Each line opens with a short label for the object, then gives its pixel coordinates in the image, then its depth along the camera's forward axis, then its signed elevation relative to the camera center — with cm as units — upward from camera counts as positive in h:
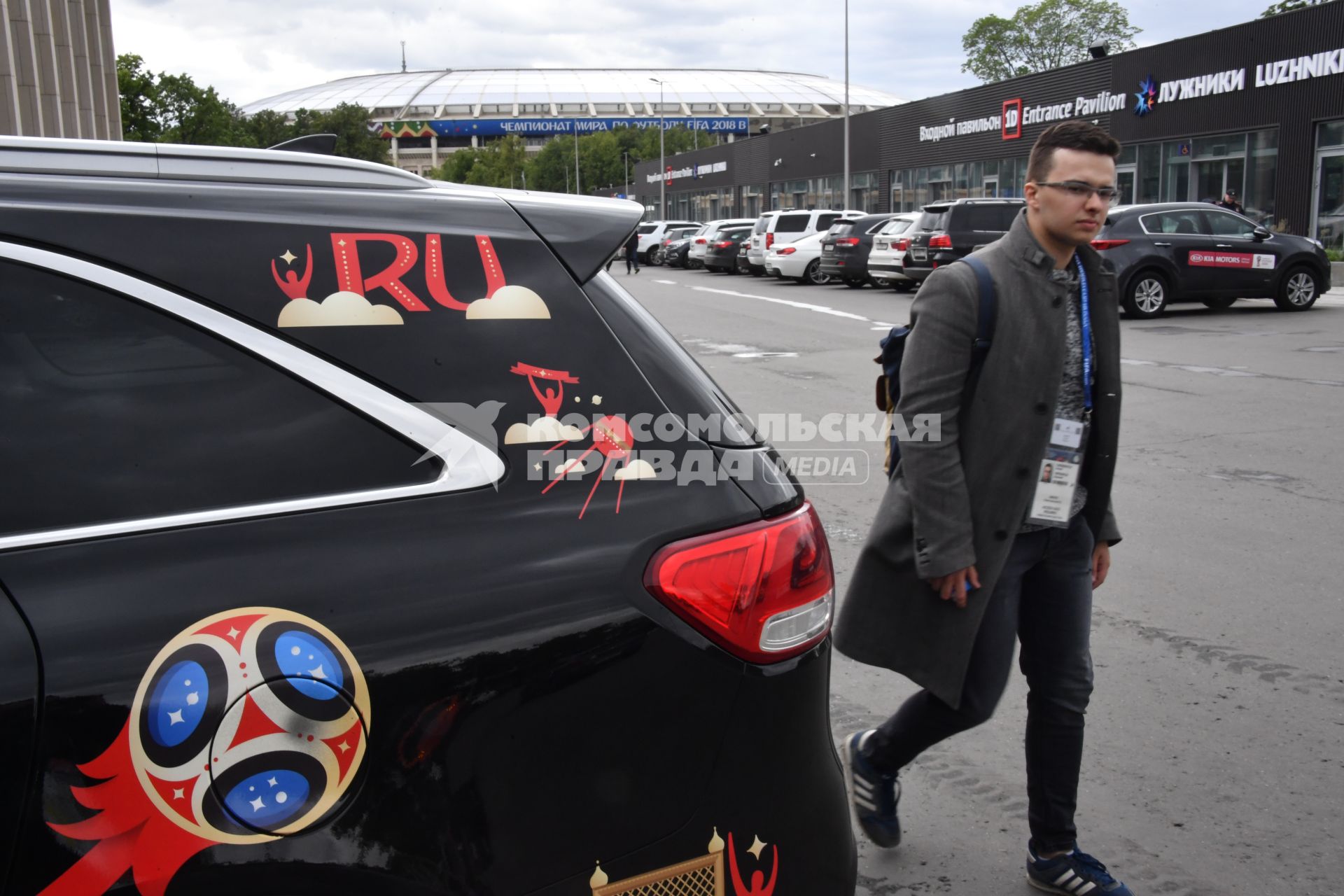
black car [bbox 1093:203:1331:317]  1700 -40
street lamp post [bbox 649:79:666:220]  6631 +318
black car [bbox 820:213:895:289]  2517 -23
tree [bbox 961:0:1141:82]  8344 +1411
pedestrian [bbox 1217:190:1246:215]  2373 +49
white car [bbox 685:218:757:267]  3539 +14
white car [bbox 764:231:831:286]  2820 -50
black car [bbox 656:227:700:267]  4003 -28
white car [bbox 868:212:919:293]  2266 -31
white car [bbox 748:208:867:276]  2920 +31
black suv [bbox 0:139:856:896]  154 -45
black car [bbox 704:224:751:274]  3409 -27
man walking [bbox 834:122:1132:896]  268 -62
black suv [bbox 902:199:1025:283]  2097 +10
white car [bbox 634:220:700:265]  4369 +15
